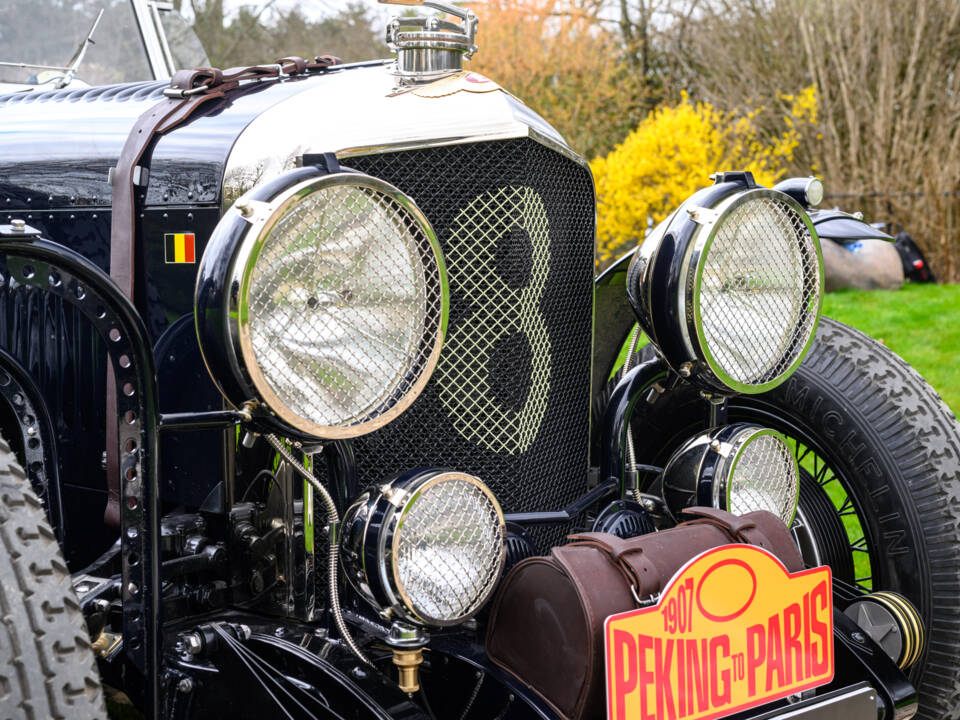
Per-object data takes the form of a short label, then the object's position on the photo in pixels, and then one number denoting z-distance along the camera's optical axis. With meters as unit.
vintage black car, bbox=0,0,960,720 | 1.43
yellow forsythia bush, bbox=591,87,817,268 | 9.79
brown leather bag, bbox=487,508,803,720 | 1.50
